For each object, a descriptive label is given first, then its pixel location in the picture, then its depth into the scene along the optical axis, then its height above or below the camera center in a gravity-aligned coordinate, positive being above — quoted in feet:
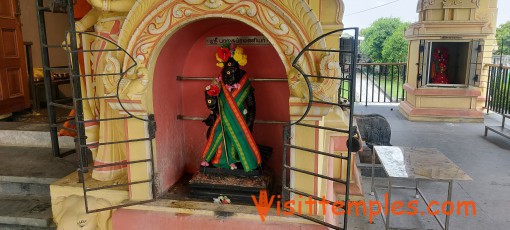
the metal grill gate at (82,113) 9.17 -1.25
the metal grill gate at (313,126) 7.52 -1.41
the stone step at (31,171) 12.76 -3.65
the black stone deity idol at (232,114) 9.91 -1.40
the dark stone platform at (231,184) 9.92 -3.13
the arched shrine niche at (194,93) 10.31 -0.95
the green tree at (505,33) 55.85 +3.89
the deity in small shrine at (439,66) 28.66 -0.63
